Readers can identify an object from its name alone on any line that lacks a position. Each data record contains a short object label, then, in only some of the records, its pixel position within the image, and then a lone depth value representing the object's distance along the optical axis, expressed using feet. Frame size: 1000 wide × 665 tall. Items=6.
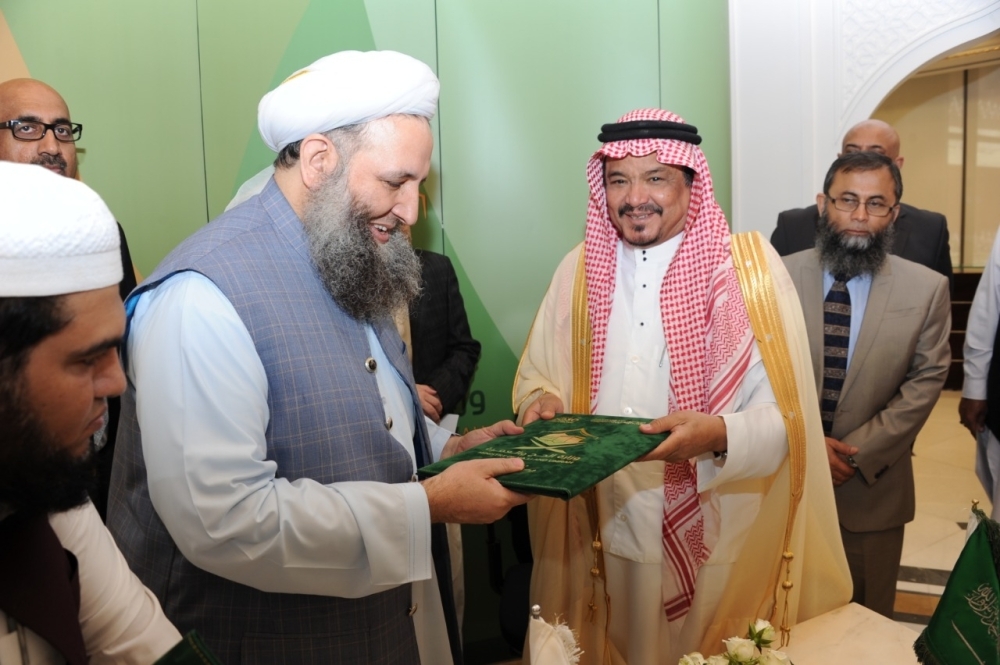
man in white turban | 5.17
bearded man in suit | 10.96
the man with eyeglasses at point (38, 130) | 10.04
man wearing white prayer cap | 3.53
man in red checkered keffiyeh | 9.01
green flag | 4.22
